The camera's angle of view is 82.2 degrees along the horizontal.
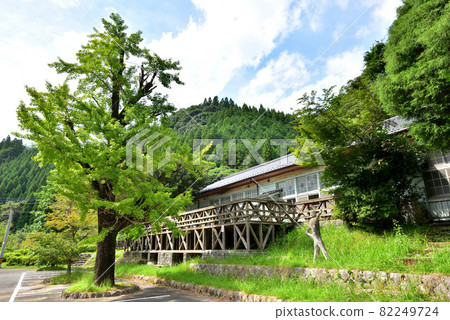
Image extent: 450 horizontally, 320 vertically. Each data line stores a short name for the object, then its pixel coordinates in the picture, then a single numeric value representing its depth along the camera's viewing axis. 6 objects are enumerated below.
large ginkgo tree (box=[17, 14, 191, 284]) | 8.04
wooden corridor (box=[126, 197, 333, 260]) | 10.75
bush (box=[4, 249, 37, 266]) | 26.30
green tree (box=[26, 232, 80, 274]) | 13.30
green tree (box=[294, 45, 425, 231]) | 8.67
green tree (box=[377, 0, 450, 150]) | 5.74
